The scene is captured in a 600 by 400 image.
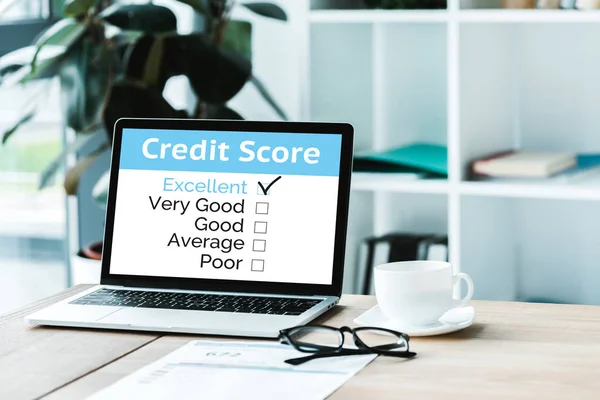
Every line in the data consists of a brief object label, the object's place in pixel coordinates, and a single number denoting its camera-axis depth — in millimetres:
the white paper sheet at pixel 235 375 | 1507
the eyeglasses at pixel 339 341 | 1607
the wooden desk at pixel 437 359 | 1510
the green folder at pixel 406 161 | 2731
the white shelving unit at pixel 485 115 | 2752
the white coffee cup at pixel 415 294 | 1669
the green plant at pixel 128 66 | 2659
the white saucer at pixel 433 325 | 1669
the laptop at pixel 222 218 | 1808
